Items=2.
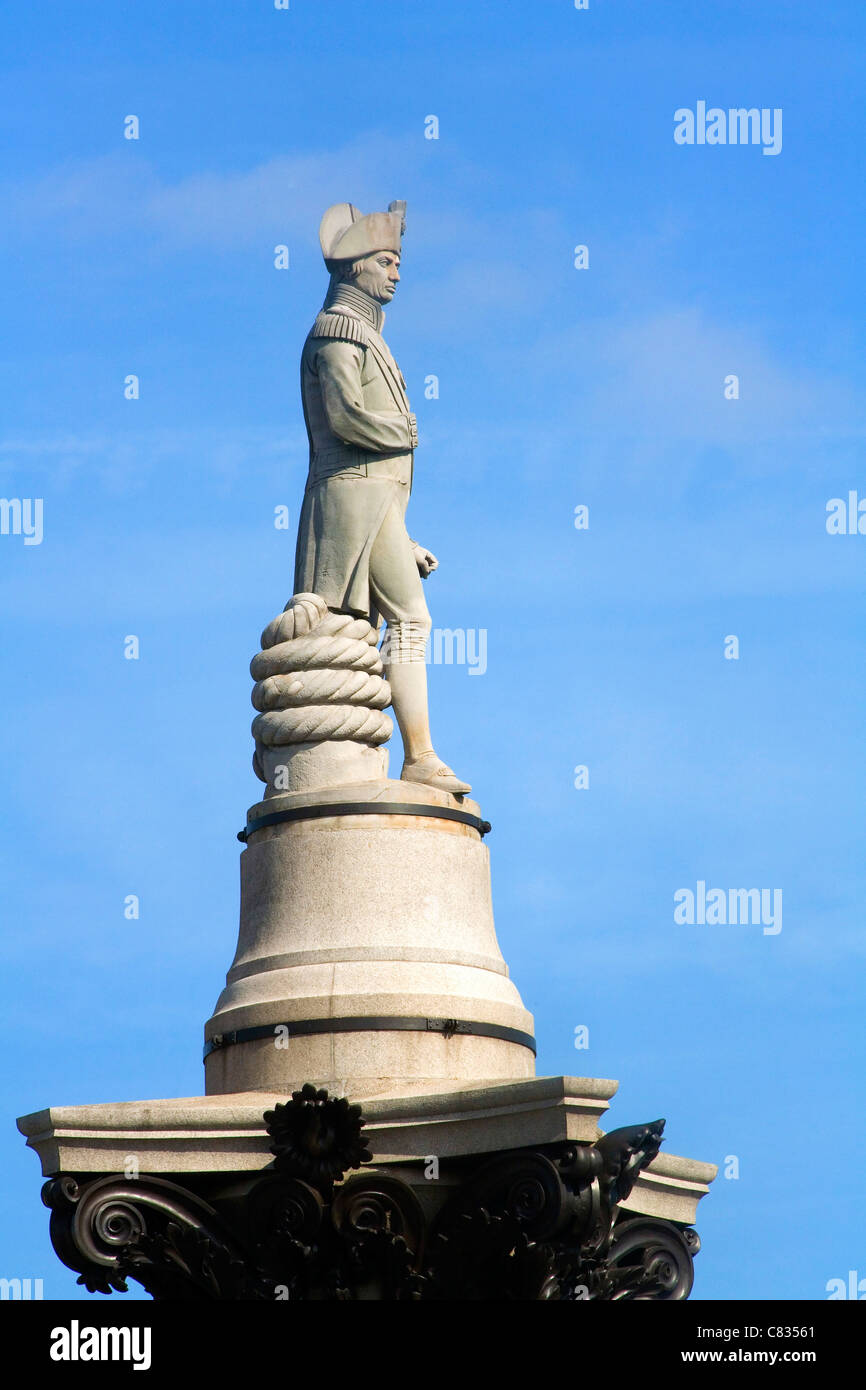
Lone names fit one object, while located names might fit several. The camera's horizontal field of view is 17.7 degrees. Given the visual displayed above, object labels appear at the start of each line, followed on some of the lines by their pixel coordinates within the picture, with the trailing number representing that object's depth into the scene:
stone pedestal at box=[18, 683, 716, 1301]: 23.83
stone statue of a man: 27.95
